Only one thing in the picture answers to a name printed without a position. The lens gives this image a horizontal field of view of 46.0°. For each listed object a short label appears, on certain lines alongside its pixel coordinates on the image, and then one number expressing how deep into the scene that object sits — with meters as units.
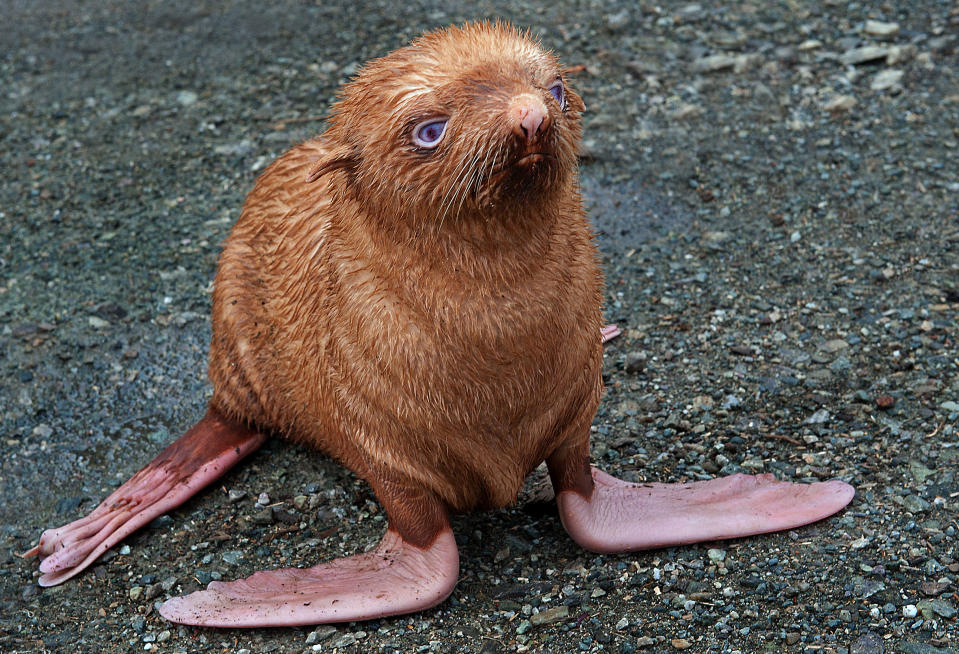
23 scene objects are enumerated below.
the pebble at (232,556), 3.89
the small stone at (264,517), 4.04
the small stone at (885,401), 4.21
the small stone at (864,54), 6.69
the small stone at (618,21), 7.32
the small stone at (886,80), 6.47
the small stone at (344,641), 3.42
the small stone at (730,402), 4.33
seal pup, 2.88
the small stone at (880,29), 6.90
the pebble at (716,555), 3.54
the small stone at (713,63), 6.81
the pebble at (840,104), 6.35
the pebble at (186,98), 7.11
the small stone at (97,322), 5.27
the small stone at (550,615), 3.40
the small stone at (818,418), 4.21
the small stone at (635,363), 4.62
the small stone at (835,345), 4.61
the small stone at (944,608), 3.22
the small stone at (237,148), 6.54
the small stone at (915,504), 3.66
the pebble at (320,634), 3.45
